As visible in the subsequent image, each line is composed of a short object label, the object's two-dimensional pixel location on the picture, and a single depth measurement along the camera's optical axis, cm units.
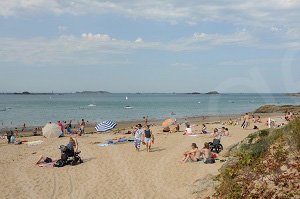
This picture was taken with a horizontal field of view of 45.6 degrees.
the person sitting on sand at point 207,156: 1460
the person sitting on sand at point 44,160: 1584
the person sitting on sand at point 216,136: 1700
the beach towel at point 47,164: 1534
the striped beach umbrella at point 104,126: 2562
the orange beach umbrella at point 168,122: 2923
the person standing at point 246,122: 3044
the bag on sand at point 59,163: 1509
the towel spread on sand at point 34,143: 2252
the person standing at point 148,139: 1809
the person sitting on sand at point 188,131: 2555
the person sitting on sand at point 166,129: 2822
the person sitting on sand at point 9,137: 2454
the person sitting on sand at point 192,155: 1506
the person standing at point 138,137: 1855
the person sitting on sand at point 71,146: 1581
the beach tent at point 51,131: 2578
